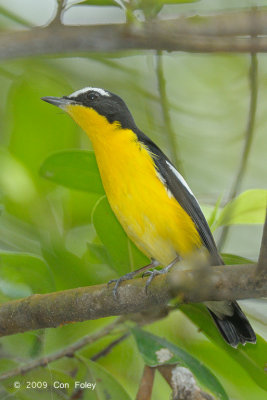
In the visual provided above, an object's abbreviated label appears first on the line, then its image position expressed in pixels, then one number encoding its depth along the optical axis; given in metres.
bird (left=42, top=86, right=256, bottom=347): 2.52
